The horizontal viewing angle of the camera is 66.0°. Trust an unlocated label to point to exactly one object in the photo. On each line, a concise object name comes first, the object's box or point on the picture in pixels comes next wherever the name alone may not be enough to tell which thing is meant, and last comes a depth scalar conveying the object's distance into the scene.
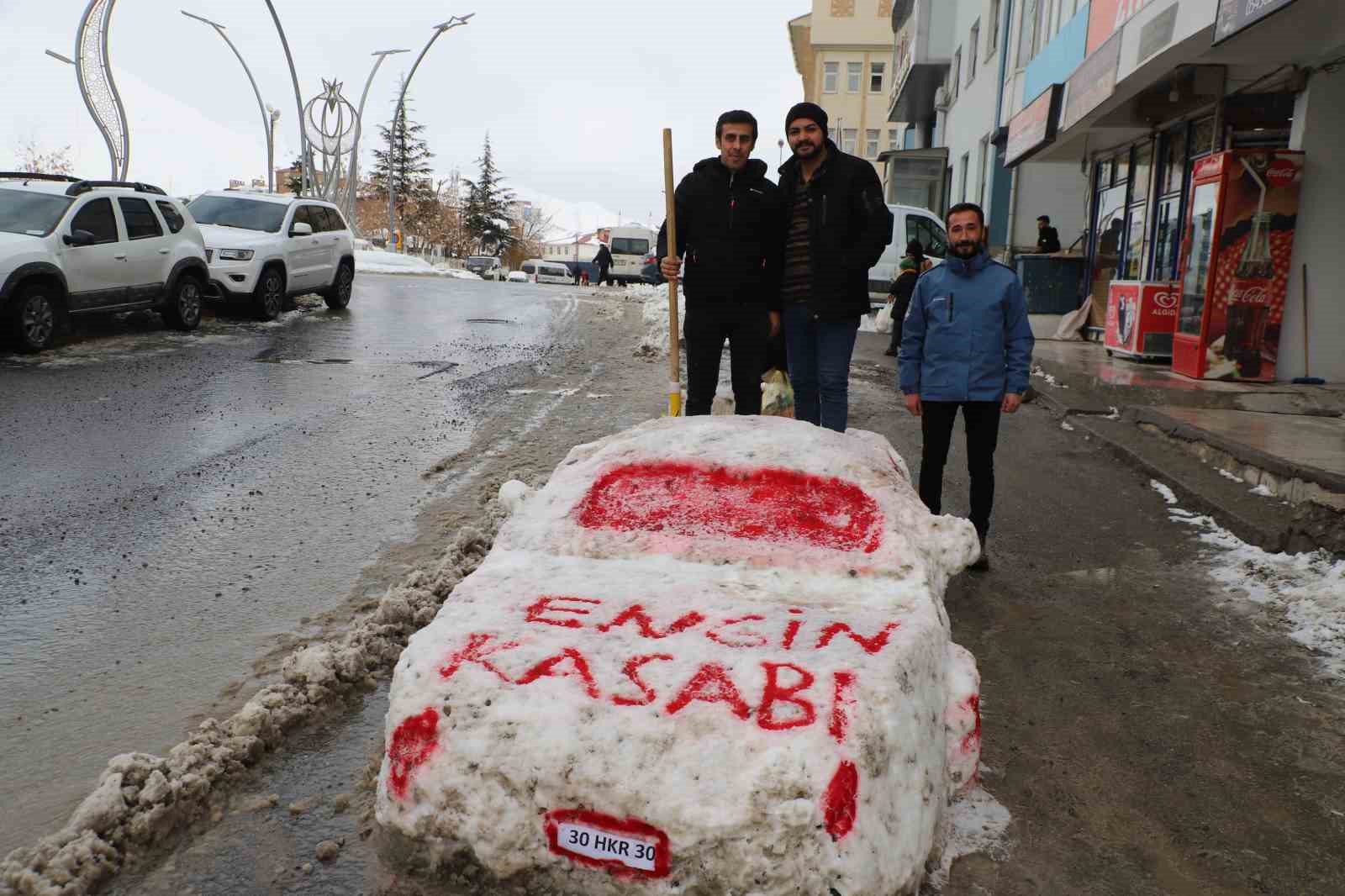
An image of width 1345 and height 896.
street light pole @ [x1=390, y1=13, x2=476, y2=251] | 42.00
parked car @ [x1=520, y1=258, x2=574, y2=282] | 48.31
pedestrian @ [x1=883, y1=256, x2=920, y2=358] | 14.00
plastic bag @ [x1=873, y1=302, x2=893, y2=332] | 17.23
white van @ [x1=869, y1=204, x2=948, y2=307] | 19.36
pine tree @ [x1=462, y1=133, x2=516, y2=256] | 88.94
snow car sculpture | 2.07
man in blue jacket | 4.91
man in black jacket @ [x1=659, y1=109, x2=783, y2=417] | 5.56
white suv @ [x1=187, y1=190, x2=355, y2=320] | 15.02
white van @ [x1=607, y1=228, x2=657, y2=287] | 46.34
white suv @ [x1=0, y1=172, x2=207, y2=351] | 10.77
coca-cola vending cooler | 10.42
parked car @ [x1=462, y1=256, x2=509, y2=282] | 62.88
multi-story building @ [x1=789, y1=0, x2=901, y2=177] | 55.97
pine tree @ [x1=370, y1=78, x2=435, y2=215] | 81.56
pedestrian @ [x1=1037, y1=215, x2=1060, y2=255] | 18.70
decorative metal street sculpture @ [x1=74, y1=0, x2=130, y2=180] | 29.89
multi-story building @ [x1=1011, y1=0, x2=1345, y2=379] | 9.96
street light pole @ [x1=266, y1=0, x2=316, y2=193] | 40.28
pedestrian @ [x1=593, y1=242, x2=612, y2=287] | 38.25
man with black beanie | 5.33
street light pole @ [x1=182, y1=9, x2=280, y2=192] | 41.00
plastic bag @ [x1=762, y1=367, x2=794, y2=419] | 6.39
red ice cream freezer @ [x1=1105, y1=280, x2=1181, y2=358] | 12.59
